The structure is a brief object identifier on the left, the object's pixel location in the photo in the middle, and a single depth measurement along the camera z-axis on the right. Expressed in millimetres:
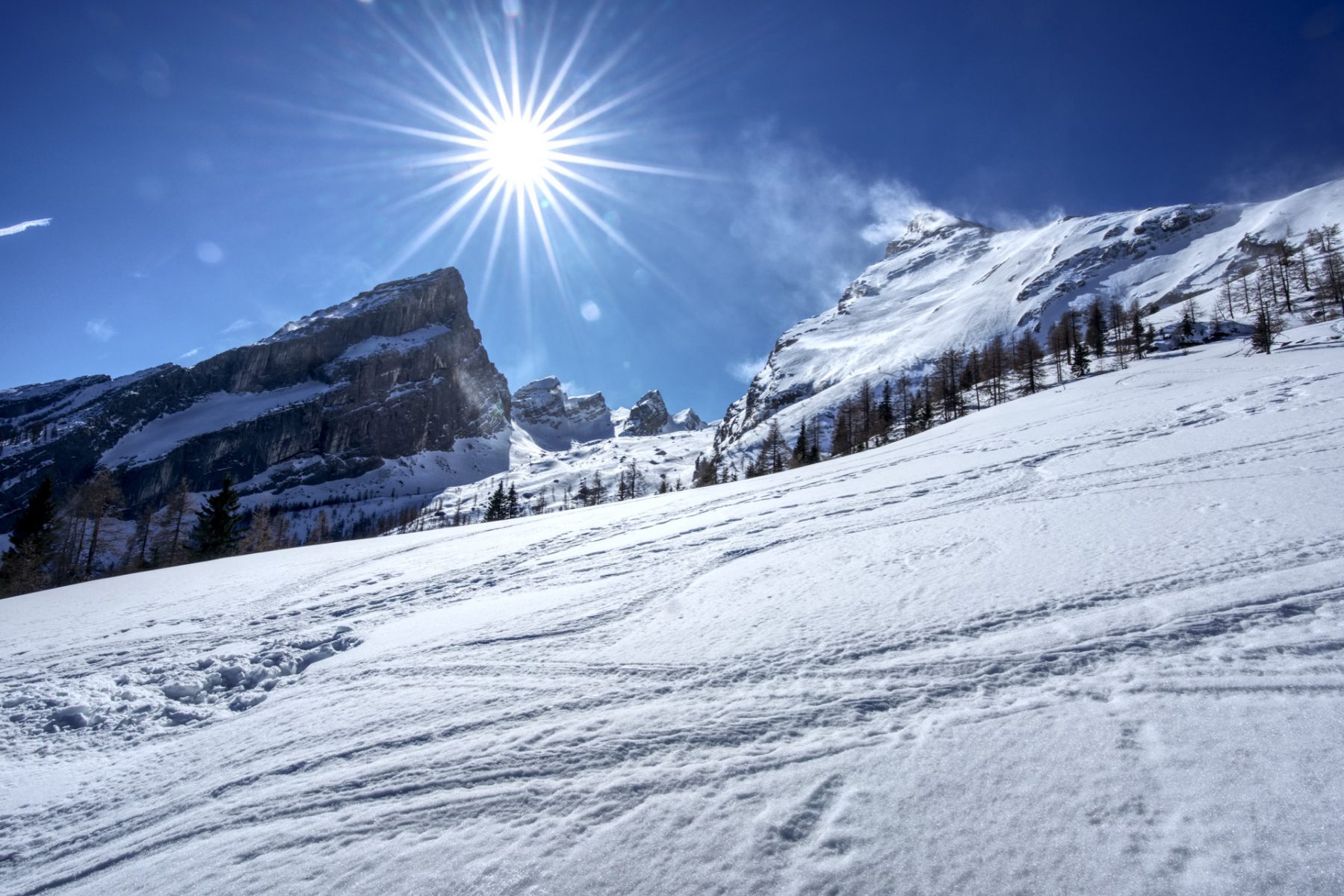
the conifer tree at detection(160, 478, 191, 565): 33781
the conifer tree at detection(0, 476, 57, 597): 25344
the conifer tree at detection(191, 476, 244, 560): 31531
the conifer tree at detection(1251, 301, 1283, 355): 29188
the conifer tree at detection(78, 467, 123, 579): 30797
